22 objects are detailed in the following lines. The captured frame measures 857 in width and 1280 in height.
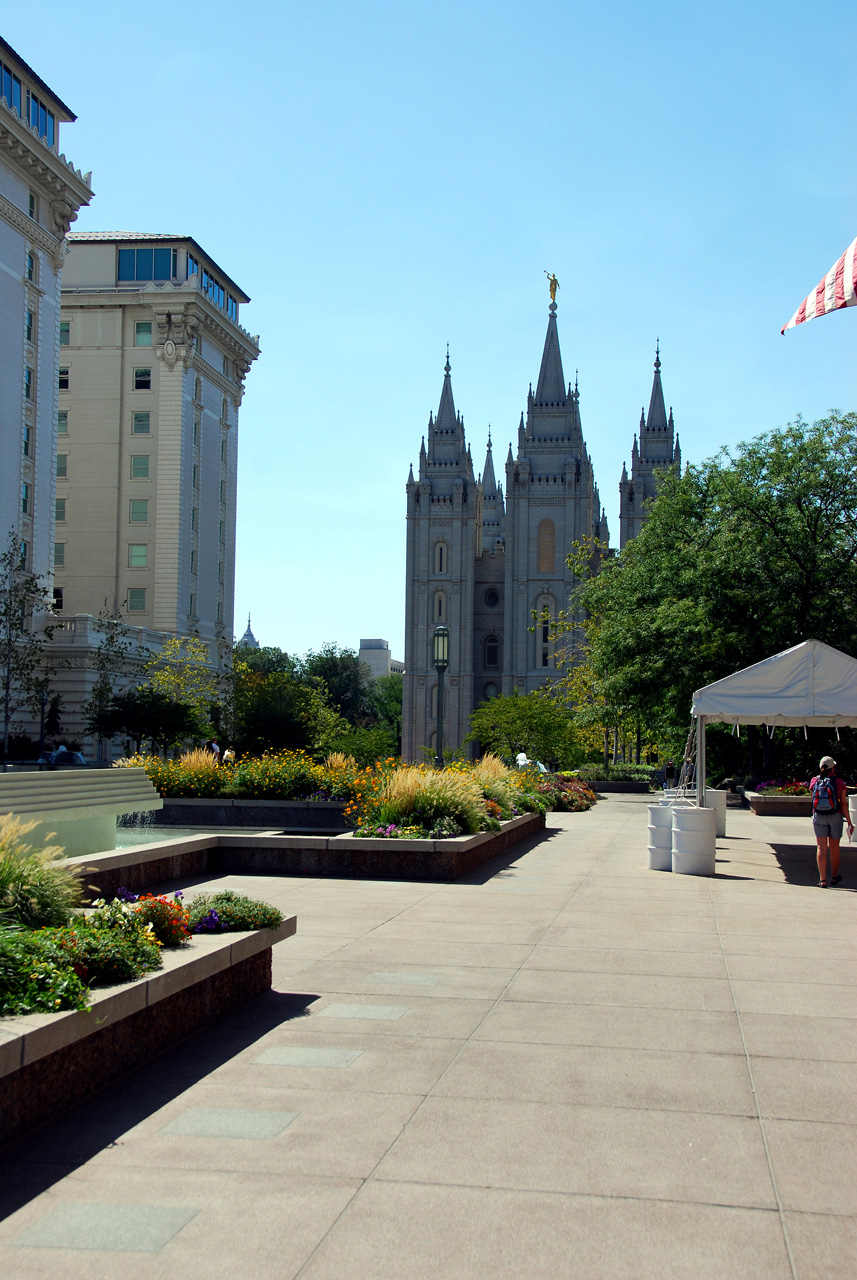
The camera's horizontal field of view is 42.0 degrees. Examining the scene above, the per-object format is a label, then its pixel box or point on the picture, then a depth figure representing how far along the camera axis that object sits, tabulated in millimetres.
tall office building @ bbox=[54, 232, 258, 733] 66562
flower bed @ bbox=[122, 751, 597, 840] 14539
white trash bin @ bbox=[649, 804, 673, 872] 15469
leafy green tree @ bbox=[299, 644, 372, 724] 118188
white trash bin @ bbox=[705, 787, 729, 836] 20984
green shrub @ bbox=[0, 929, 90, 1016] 4848
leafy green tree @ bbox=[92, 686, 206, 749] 46875
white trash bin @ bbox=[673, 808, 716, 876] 14758
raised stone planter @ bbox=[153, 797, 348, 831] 17516
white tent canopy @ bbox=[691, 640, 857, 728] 15367
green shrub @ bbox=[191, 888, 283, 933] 7105
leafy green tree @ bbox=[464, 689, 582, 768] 37969
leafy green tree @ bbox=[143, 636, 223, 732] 54625
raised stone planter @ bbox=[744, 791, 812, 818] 27781
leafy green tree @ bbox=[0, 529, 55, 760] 46750
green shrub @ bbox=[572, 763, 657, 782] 43188
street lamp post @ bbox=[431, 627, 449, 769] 21422
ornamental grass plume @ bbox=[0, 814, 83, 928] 5875
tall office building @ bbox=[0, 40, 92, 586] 48562
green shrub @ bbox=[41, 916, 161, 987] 5391
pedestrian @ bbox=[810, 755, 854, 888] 13688
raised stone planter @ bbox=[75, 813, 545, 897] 13391
